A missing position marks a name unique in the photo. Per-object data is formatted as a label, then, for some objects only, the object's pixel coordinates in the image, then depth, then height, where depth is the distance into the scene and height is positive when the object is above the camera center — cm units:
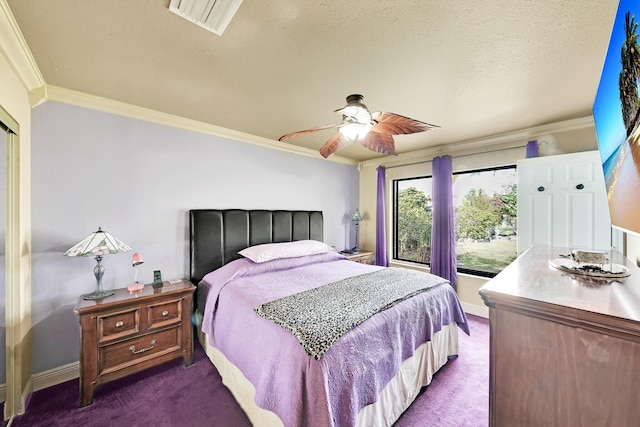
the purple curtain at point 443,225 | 348 -19
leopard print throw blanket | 137 -65
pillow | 272 -45
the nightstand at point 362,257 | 402 -75
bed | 125 -82
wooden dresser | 64 -41
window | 330 -10
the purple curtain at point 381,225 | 432 -23
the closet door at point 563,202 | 234 +9
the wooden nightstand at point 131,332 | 181 -97
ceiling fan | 165 +63
